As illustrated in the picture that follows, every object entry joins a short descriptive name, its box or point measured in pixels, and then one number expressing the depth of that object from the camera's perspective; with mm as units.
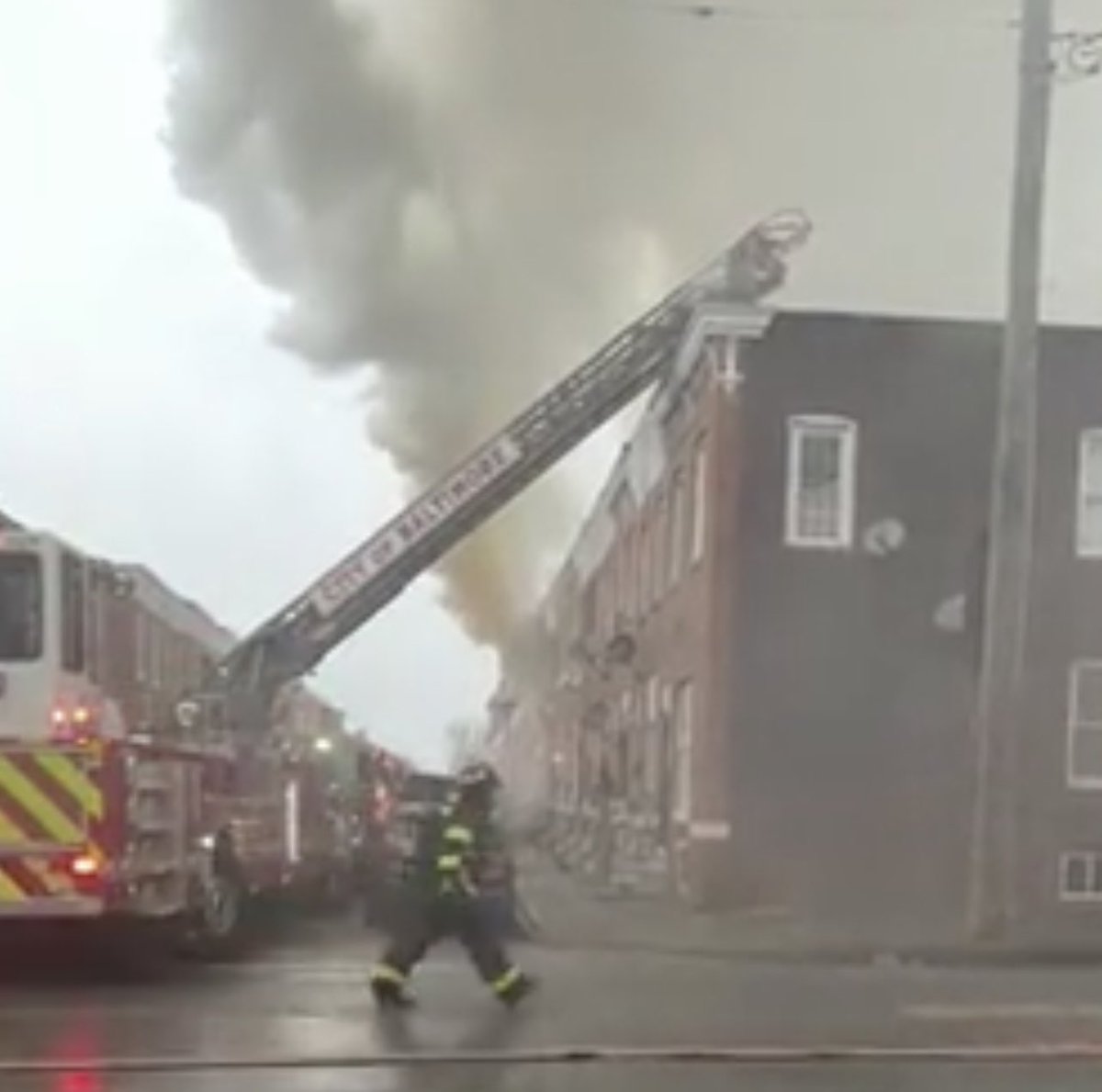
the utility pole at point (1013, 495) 18281
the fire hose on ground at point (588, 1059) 10031
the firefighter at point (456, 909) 12359
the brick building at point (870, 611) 23688
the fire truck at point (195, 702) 13344
